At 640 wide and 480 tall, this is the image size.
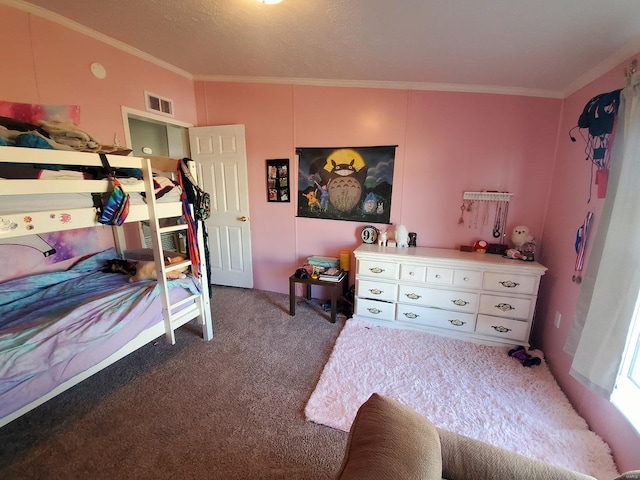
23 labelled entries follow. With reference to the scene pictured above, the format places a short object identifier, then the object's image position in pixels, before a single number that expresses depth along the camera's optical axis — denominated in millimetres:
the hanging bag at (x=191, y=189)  2182
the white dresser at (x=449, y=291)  2287
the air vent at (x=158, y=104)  2777
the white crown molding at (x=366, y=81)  1722
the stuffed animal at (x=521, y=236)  2443
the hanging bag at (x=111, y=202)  1582
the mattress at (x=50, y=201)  1308
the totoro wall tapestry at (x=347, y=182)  2855
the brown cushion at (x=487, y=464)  821
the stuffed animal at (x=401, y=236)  2791
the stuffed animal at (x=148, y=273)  2186
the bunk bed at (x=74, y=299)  1289
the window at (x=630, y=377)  1377
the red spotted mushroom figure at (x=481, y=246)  2600
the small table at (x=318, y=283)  2742
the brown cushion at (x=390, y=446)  687
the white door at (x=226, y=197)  3268
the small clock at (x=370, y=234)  2947
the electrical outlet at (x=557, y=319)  2106
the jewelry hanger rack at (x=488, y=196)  2525
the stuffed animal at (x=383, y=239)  2832
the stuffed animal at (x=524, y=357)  2115
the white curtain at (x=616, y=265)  1312
